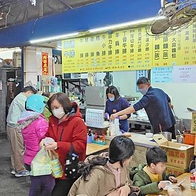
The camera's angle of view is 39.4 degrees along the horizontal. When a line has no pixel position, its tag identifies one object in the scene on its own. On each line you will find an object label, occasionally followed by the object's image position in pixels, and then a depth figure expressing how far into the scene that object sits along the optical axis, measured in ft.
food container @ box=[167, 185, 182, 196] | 7.45
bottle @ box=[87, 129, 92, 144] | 14.05
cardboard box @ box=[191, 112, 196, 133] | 10.20
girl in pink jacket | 10.43
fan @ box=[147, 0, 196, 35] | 6.91
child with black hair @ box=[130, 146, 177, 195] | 8.48
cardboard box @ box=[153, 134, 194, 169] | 10.12
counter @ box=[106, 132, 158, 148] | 11.97
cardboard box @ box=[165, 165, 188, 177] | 10.22
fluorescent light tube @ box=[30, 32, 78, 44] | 15.12
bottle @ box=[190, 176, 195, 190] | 8.14
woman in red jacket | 8.21
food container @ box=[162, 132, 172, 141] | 11.75
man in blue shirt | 13.52
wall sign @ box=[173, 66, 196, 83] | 11.27
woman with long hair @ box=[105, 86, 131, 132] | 16.55
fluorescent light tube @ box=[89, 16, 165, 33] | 11.52
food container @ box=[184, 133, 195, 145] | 10.79
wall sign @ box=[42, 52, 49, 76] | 20.33
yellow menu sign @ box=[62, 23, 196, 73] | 11.50
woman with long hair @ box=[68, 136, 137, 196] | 6.42
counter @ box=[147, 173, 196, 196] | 7.81
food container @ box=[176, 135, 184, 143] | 11.37
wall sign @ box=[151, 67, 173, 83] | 12.05
